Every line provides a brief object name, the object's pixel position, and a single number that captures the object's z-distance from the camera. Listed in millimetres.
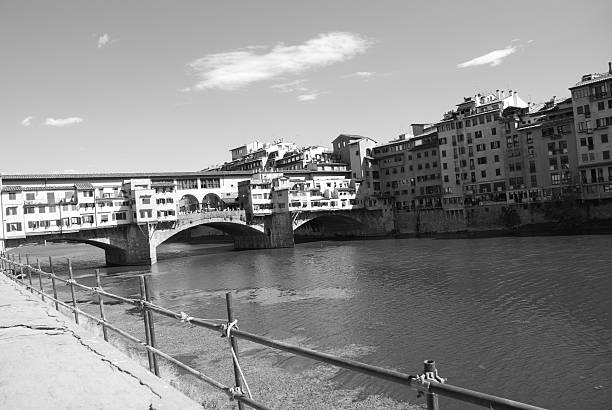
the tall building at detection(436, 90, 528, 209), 79688
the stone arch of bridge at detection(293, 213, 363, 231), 88569
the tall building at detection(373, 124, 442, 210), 93138
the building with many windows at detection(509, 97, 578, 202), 71188
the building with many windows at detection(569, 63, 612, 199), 65250
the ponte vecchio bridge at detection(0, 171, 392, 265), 63531
